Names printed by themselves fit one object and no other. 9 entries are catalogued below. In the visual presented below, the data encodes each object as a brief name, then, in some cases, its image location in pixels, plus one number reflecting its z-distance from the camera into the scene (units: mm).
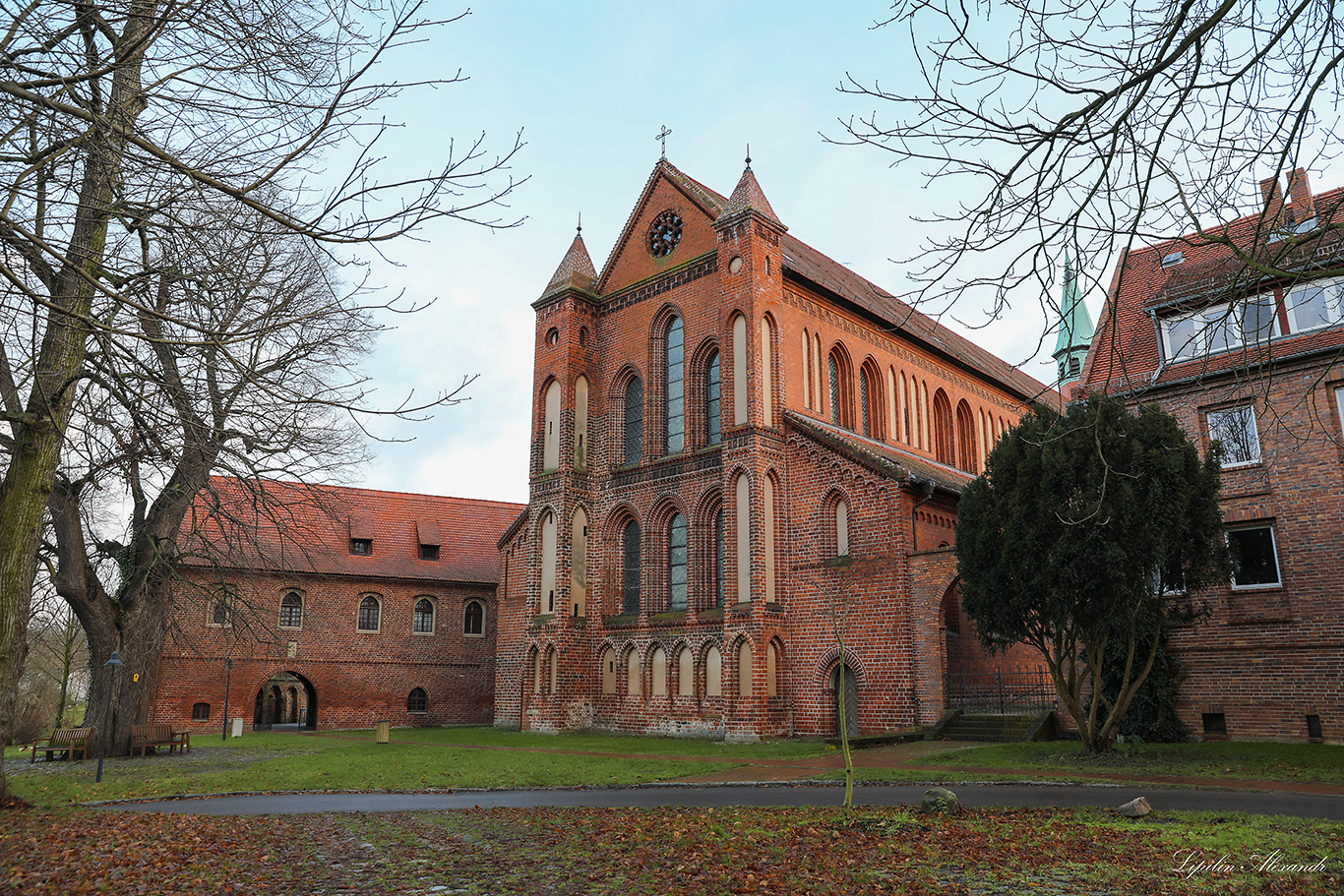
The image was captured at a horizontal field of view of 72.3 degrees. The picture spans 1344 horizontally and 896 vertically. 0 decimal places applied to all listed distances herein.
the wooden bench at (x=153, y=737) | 19469
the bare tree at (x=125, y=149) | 5281
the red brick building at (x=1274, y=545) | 16625
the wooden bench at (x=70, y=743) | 19266
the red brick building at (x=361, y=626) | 31250
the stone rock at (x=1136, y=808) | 9281
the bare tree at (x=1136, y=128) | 4992
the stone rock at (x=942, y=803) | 9703
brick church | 21672
